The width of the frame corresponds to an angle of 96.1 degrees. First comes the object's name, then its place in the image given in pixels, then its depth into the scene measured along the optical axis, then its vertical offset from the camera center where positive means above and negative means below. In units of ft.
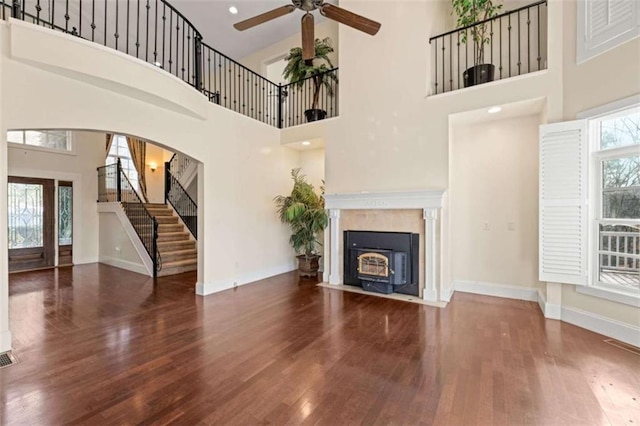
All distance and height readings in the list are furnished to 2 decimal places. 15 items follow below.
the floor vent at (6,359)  8.60 -4.60
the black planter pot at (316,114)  20.31 +6.93
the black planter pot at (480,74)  14.16 +6.88
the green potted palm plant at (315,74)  20.29 +9.80
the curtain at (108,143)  28.63 +6.76
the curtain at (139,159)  31.94 +5.87
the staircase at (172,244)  21.81 -2.68
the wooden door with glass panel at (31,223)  22.27 -1.05
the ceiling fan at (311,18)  9.88 +6.93
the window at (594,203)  10.55 +0.38
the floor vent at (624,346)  9.41 -4.52
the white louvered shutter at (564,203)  11.53 +0.40
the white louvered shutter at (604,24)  9.88 +6.88
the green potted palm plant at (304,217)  19.35 -0.39
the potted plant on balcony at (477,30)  14.23 +9.68
